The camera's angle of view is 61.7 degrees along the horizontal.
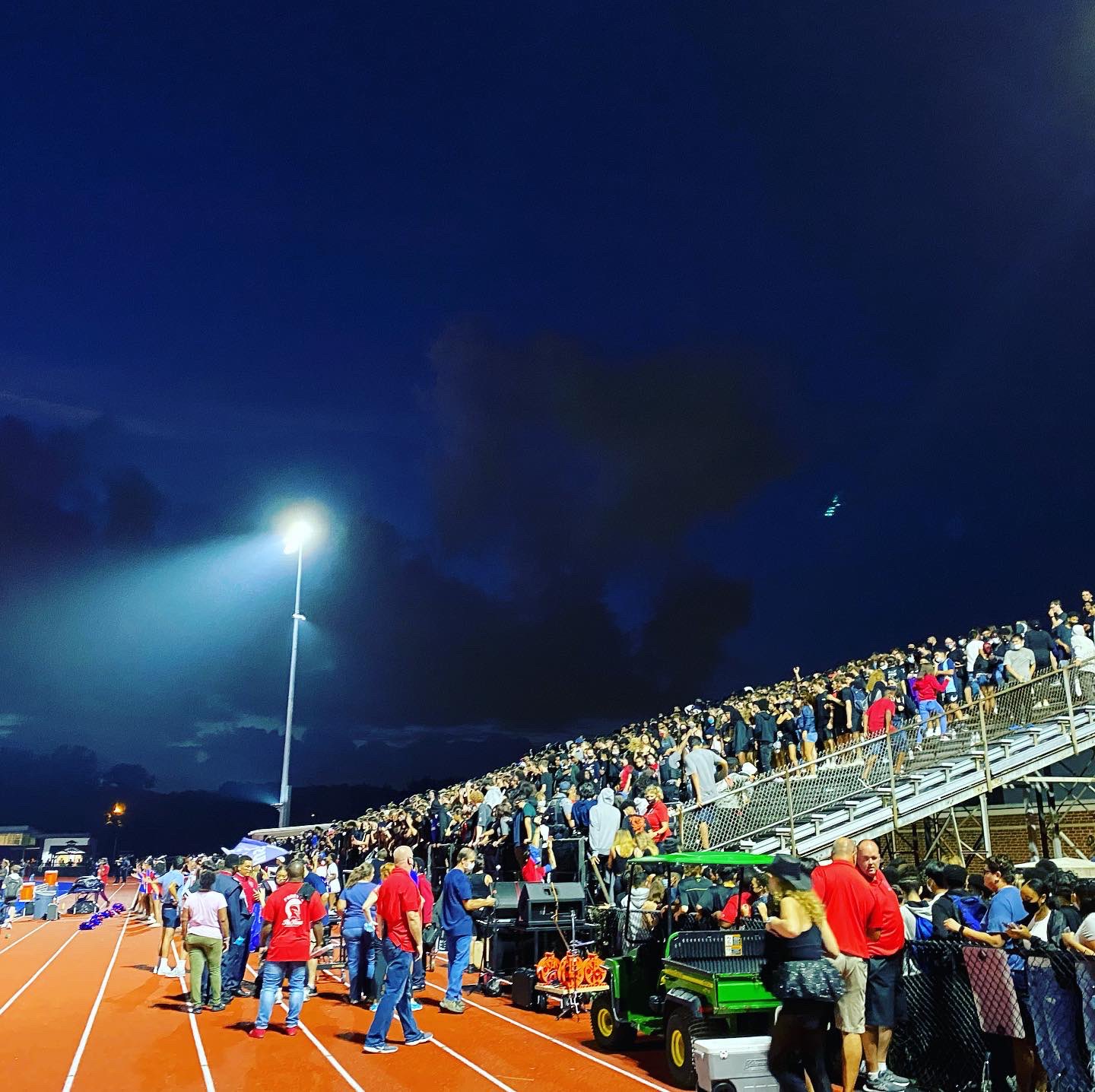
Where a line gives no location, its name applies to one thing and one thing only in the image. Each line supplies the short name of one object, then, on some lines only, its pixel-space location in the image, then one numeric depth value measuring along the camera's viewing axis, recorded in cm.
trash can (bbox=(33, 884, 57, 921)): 3008
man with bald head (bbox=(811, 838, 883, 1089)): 682
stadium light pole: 3500
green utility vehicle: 756
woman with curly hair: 596
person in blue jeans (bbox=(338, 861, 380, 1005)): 1169
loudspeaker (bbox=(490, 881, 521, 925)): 1346
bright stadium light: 4134
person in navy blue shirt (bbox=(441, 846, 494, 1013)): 1168
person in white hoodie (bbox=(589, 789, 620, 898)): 1488
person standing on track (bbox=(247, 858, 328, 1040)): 955
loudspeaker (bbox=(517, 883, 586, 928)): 1295
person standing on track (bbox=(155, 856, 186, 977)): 1540
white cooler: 679
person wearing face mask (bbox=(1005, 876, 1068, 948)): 656
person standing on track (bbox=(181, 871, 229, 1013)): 1103
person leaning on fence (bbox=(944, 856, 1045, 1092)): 654
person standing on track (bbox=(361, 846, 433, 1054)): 900
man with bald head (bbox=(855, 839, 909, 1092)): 698
